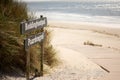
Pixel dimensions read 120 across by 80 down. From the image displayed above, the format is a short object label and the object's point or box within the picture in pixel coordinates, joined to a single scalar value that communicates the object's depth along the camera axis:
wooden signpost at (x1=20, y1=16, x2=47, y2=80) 7.45
